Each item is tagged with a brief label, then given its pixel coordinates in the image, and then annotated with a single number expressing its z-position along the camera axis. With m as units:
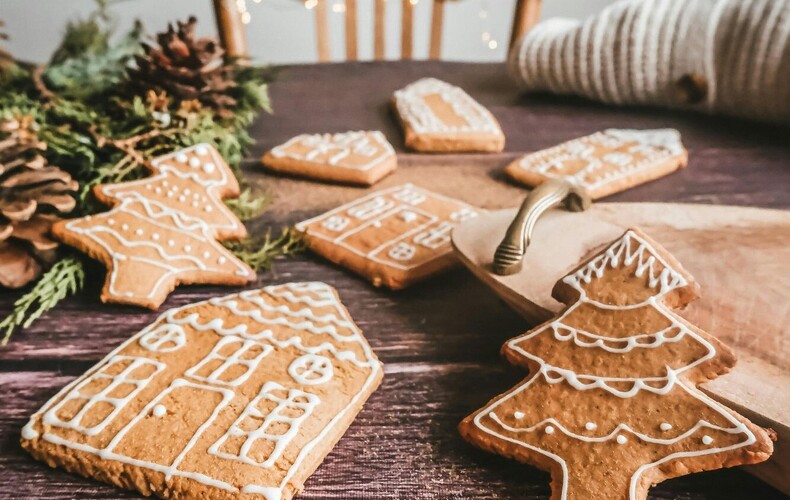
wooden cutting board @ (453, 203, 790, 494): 0.22
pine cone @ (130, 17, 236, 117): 0.39
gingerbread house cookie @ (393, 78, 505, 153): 0.43
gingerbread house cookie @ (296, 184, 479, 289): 0.31
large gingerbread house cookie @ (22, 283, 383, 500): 0.22
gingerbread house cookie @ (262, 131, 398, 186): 0.39
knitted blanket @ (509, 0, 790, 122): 0.44
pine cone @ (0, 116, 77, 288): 0.29
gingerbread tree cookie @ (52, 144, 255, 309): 0.30
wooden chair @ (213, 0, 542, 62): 0.57
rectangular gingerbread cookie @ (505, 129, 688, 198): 0.38
